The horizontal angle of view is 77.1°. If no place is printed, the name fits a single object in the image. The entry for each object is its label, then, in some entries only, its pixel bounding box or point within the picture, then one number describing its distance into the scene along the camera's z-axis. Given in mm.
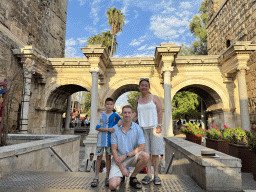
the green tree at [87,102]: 30112
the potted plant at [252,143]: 4248
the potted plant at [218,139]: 6117
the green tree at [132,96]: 31914
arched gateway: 9656
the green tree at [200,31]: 24891
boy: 2822
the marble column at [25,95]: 10008
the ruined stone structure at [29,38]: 9609
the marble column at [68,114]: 15419
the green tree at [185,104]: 18484
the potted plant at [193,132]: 7398
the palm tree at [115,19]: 24016
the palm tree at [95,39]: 26766
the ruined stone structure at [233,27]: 9945
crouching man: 2494
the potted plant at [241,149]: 5086
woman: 2859
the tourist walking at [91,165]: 6270
